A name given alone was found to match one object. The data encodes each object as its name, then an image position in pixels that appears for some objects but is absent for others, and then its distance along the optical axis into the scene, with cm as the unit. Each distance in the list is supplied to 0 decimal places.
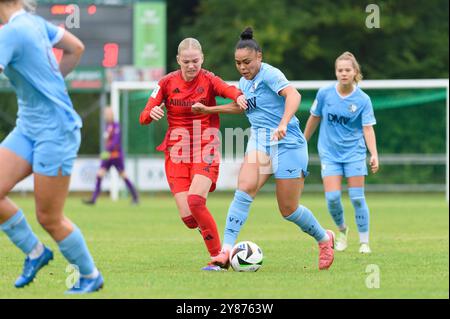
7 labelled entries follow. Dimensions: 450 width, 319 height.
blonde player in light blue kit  2287
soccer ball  1828
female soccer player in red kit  1889
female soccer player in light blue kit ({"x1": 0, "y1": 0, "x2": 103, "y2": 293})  1386
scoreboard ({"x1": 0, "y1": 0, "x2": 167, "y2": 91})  4887
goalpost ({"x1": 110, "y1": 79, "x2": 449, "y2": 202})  4753
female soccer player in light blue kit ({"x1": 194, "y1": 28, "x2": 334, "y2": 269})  1830
